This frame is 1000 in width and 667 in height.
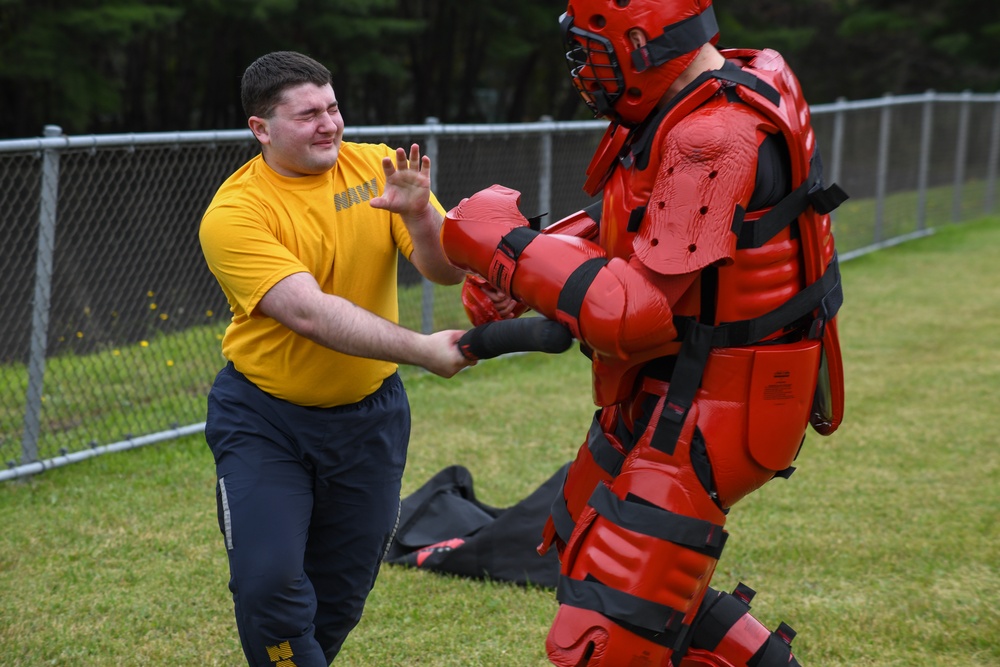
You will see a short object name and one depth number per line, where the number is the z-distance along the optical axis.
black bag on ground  9.55
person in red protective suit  5.10
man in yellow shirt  6.08
